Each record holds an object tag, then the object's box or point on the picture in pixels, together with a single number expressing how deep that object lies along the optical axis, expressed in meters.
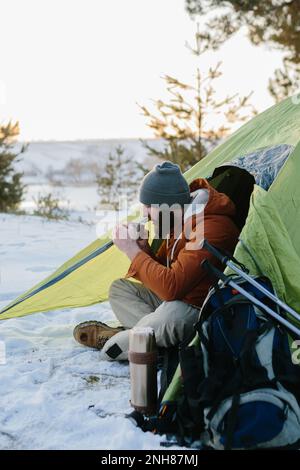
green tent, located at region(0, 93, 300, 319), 3.08
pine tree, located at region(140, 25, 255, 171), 12.31
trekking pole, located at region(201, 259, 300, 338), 2.77
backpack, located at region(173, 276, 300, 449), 2.53
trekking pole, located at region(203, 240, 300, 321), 2.80
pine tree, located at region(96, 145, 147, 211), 17.72
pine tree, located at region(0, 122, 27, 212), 13.46
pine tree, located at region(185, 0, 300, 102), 12.34
